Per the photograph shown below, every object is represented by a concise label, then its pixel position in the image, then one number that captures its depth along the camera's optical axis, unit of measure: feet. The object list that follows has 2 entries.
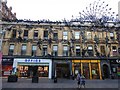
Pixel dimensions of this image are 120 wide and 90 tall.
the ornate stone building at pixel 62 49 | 51.09
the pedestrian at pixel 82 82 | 29.48
